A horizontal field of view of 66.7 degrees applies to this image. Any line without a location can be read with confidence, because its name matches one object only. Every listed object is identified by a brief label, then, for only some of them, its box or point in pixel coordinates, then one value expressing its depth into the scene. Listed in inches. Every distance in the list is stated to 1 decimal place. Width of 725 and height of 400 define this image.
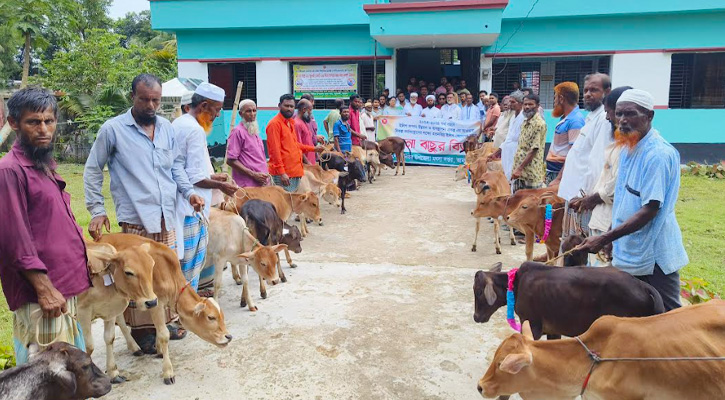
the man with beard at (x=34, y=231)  103.9
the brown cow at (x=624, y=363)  104.9
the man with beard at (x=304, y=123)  339.0
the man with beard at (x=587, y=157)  180.3
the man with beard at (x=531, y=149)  265.6
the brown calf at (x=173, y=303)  154.6
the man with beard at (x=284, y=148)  282.8
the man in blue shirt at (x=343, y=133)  446.6
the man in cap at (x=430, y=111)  585.6
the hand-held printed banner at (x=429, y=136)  590.6
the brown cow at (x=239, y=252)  205.2
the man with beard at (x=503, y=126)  372.8
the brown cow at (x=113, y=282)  144.1
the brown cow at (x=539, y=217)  226.2
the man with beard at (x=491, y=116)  494.2
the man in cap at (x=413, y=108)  595.5
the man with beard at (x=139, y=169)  154.9
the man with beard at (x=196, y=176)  178.8
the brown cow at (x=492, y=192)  271.6
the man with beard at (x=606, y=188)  159.8
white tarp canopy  516.8
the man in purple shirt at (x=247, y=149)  252.4
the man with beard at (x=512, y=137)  321.7
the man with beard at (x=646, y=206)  126.1
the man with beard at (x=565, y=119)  230.4
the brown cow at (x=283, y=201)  257.3
